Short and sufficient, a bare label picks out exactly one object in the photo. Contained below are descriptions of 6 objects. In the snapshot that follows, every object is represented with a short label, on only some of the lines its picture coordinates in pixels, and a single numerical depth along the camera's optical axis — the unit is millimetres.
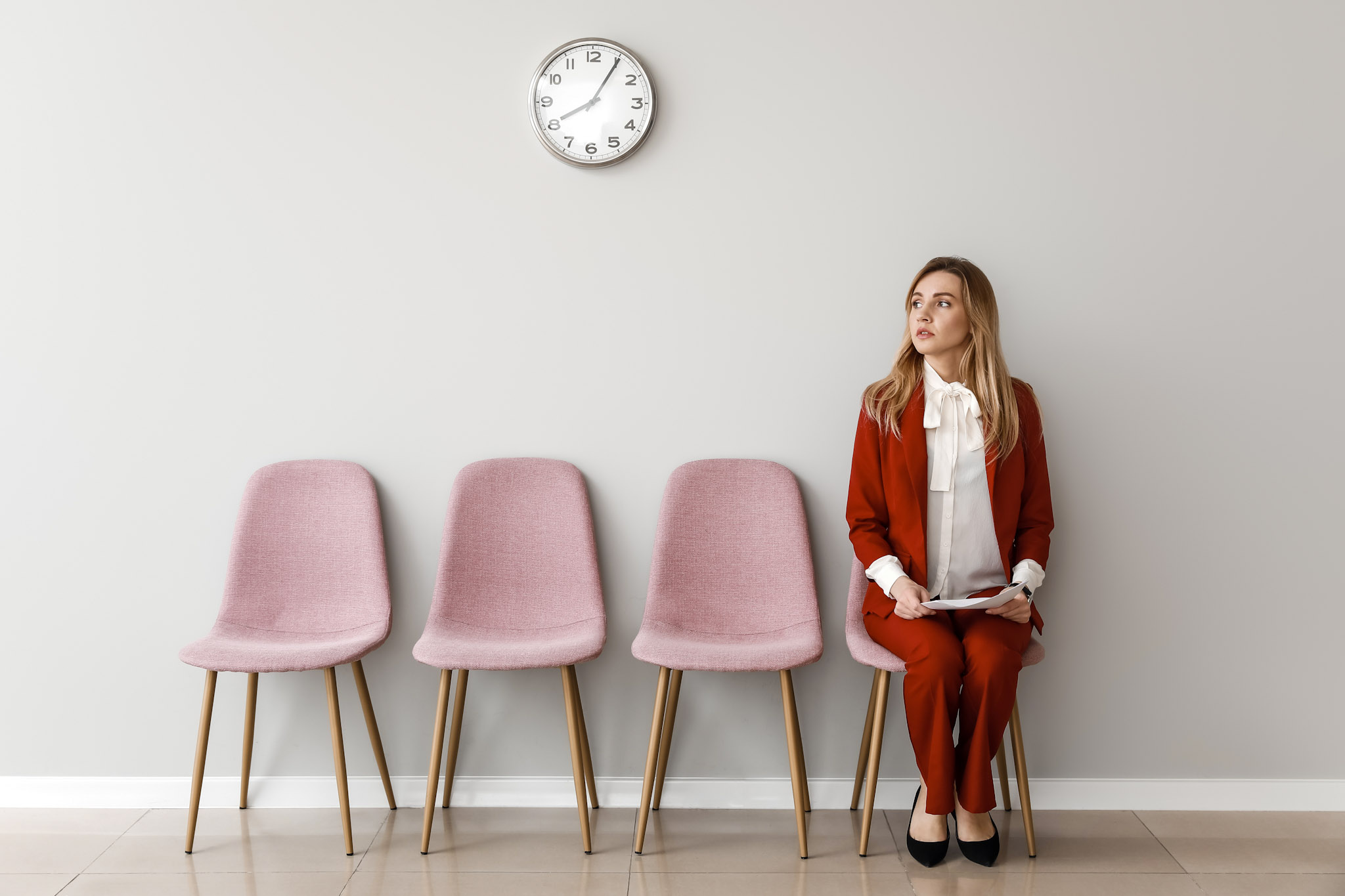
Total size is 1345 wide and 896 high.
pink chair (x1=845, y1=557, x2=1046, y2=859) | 2039
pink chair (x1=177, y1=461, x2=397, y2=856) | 2287
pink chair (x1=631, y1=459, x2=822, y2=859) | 2252
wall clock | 2270
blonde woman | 2010
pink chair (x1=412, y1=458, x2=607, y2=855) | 2273
